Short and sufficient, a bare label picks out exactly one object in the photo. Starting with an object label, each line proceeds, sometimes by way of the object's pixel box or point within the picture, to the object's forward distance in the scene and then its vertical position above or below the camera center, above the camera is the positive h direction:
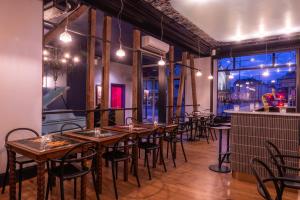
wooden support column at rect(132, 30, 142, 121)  5.26 +0.59
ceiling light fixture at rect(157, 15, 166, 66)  4.78 +1.73
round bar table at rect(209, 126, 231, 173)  3.82 -1.25
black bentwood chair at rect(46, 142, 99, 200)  2.27 -0.80
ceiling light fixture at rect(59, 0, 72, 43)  2.78 +0.82
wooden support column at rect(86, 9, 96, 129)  4.11 +0.63
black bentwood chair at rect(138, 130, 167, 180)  3.69 -0.78
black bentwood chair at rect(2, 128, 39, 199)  2.64 -0.77
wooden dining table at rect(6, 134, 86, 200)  2.18 -0.55
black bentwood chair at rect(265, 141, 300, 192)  2.01 -0.80
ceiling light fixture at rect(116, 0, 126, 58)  3.78 +1.63
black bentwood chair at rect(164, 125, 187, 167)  4.21 -0.74
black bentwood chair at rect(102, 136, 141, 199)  2.95 -0.79
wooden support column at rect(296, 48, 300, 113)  7.05 +0.67
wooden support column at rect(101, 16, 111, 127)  4.36 +0.73
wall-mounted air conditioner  5.41 +1.46
